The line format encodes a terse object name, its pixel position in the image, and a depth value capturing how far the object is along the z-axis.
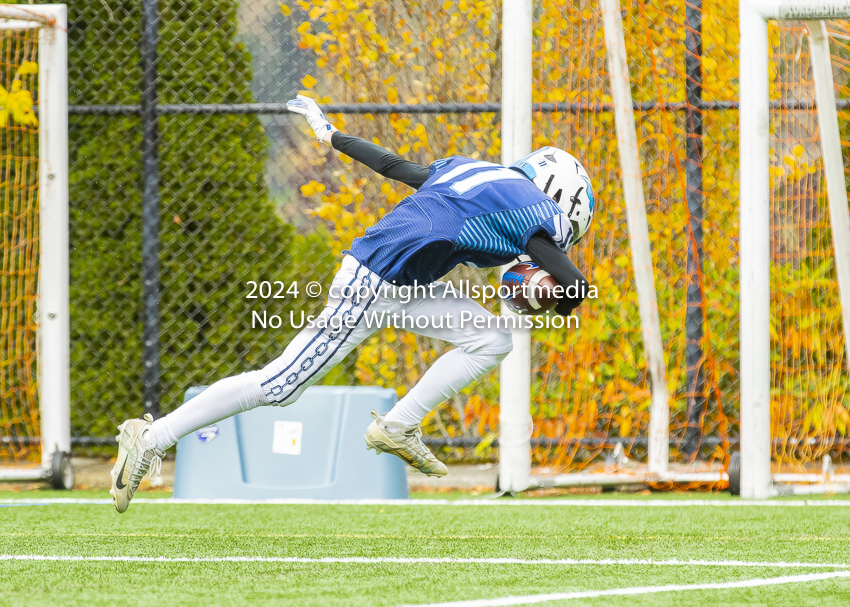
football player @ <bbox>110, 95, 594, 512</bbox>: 6.81
